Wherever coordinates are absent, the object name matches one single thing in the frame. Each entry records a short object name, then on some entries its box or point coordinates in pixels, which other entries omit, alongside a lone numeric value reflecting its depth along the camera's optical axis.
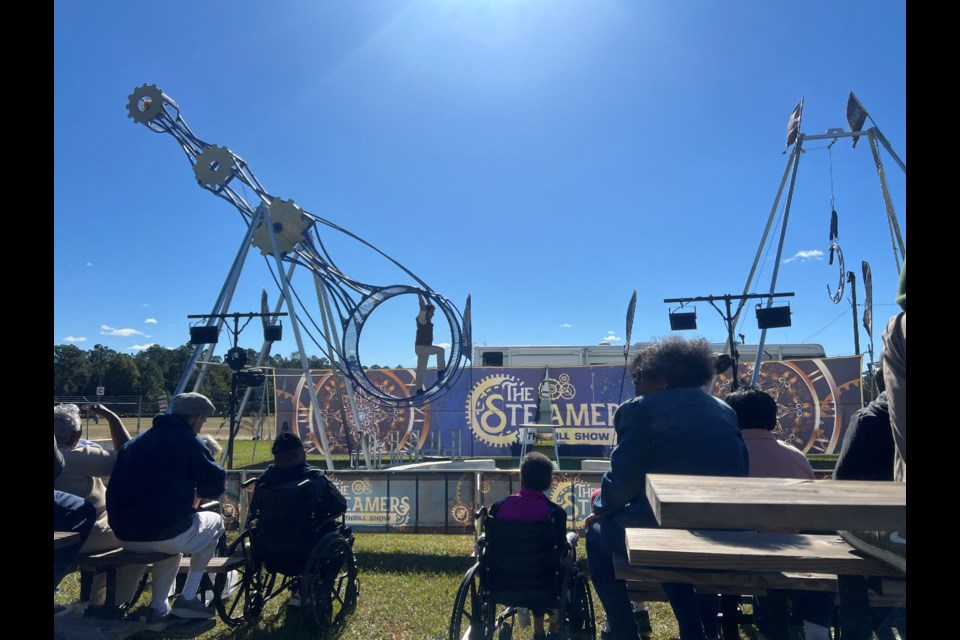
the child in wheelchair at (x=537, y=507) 2.68
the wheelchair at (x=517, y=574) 2.63
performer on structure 7.91
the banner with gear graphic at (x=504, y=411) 12.84
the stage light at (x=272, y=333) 8.41
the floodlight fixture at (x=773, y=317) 6.85
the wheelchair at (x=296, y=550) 3.12
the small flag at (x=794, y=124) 7.30
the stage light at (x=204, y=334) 7.05
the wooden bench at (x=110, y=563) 2.78
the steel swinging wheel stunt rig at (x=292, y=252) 7.18
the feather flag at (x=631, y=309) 8.38
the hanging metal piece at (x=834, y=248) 7.43
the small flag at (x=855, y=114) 7.02
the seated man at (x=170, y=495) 2.77
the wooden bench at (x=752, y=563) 1.61
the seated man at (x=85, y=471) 2.94
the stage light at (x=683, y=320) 7.44
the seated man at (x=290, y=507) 3.15
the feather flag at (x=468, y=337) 8.07
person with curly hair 1.97
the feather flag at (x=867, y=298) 10.96
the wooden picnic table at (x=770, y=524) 1.19
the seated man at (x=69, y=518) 2.54
